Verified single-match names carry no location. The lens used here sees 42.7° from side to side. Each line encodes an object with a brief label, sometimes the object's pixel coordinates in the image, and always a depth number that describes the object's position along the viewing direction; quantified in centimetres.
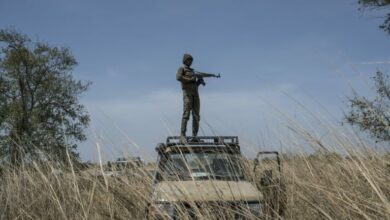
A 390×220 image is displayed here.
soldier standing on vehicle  861
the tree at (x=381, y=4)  1517
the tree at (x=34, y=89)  3075
